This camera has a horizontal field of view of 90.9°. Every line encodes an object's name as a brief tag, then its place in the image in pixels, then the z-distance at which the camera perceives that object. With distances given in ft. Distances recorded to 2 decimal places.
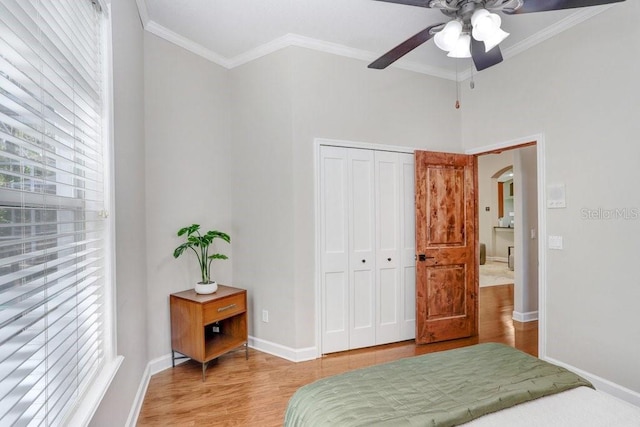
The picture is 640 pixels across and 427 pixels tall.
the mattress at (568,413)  3.87
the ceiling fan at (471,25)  5.53
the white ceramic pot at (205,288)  9.26
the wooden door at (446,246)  11.21
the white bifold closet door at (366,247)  10.31
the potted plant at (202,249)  9.11
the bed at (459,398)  3.94
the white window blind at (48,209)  2.69
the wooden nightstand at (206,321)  8.63
